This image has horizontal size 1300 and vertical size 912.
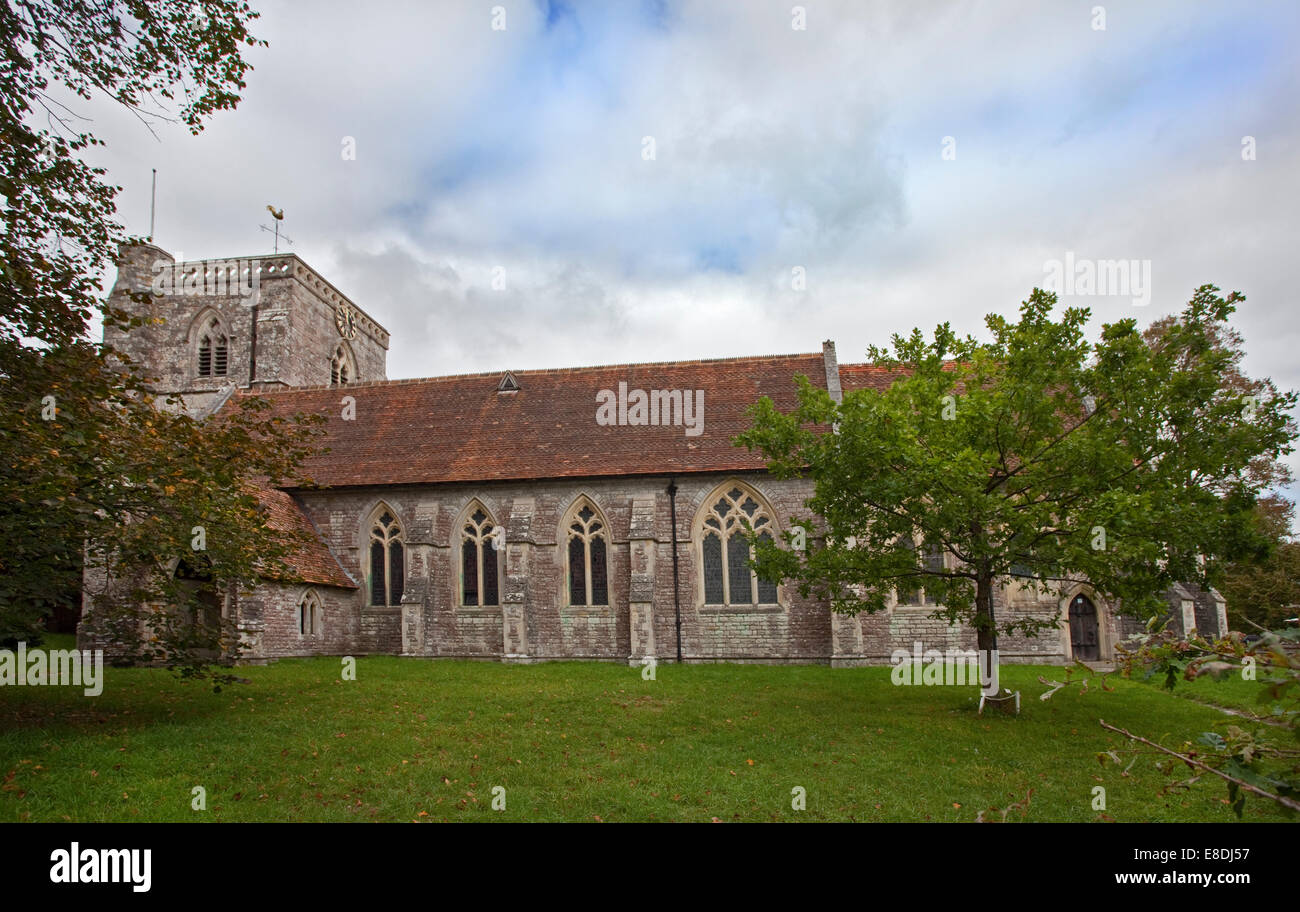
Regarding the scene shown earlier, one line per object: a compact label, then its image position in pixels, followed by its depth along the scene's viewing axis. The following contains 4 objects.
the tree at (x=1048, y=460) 11.59
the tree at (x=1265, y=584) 24.42
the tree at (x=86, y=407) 9.24
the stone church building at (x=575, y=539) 20.67
